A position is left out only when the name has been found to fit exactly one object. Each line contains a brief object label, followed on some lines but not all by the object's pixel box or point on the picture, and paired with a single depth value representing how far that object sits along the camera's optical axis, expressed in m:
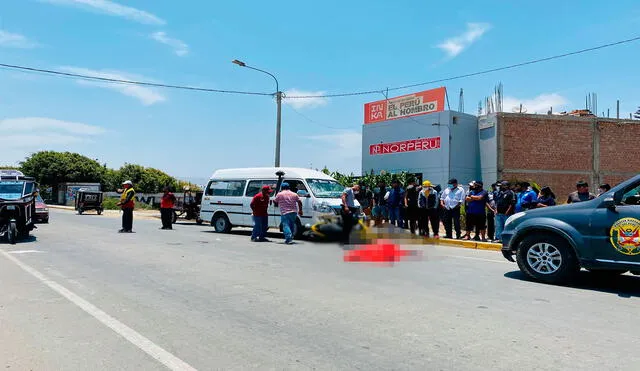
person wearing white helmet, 15.25
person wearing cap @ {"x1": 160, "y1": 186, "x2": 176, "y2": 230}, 17.06
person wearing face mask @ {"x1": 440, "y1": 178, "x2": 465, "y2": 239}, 13.66
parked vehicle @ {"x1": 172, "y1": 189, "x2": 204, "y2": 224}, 22.58
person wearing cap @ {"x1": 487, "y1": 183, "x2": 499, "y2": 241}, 13.05
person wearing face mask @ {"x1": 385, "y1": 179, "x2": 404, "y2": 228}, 15.13
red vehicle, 20.67
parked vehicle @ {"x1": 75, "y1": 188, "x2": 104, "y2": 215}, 33.12
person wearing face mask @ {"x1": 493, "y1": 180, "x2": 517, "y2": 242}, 12.19
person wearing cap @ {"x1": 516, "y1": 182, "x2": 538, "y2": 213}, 11.43
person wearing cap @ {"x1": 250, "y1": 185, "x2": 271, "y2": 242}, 13.38
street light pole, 23.48
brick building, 24.69
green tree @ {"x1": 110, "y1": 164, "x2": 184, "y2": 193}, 61.69
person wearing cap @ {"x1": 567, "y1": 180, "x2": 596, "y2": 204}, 9.48
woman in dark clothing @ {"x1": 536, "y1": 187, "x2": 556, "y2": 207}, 10.84
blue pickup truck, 6.81
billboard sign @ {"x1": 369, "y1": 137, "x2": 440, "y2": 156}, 25.64
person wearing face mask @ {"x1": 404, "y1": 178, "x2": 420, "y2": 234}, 14.08
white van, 13.35
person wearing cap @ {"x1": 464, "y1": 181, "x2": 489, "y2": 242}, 12.84
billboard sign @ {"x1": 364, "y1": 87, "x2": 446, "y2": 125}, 26.44
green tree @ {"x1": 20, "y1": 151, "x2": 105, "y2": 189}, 58.50
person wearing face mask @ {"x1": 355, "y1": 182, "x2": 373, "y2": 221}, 17.69
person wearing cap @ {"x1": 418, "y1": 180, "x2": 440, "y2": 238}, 13.72
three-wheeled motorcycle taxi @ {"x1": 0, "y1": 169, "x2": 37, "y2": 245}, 12.80
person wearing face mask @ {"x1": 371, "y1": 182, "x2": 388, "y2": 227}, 16.20
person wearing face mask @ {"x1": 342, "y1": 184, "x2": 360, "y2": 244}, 7.75
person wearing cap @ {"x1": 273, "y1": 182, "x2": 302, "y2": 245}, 12.70
